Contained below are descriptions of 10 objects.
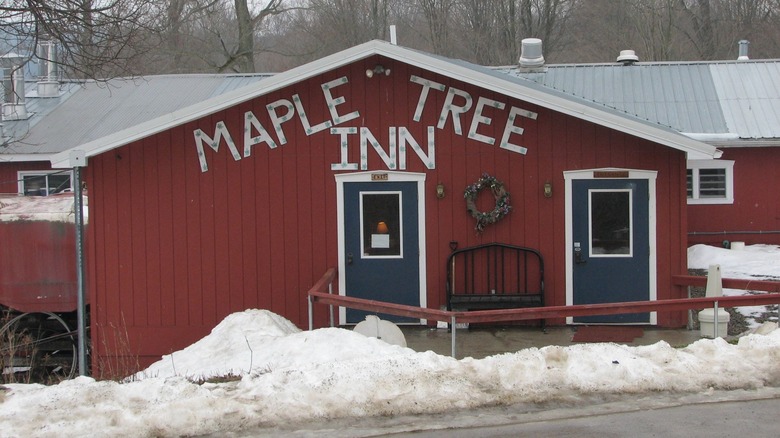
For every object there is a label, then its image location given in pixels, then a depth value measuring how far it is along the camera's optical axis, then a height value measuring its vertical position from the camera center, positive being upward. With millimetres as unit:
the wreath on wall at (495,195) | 12391 +146
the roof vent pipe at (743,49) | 24695 +4323
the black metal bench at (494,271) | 12562 -855
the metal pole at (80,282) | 10578 -777
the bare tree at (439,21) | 40062 +8411
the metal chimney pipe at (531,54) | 22688 +3896
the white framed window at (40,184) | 22172 +817
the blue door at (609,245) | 12406 -503
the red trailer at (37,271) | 13656 -821
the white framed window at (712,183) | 19719 +509
